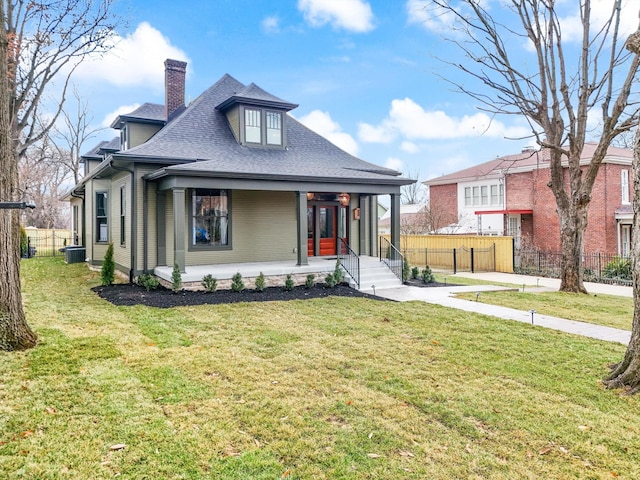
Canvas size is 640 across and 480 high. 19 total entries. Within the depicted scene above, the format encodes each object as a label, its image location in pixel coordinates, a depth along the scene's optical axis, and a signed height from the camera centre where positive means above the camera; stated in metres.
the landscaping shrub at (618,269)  15.48 -1.12
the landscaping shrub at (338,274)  12.54 -0.96
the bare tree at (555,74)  12.98 +5.12
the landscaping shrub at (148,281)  11.60 -1.04
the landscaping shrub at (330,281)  12.32 -1.13
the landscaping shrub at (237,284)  11.38 -1.09
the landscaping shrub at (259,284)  11.57 -1.11
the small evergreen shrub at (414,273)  14.52 -1.10
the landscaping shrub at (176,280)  10.97 -0.94
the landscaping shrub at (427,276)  13.85 -1.15
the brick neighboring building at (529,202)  21.86 +2.10
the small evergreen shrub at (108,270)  12.50 -0.76
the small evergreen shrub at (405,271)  13.79 -0.99
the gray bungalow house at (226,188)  12.36 +1.59
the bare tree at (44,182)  35.22 +5.48
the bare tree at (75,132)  31.95 +8.25
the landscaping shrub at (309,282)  12.23 -1.14
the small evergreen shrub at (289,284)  11.85 -1.15
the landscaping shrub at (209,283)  11.18 -1.04
